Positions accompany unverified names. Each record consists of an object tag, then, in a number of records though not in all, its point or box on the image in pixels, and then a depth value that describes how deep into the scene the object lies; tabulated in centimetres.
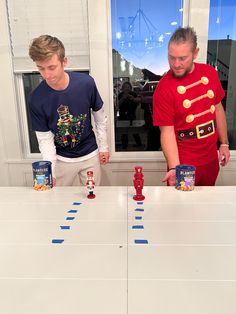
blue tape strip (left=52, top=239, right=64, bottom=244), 90
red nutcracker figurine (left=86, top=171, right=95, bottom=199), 127
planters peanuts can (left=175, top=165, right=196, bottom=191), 130
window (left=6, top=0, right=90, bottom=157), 215
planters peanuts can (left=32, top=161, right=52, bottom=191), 135
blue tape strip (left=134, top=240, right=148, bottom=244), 90
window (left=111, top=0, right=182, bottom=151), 223
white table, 65
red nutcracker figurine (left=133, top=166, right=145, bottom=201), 123
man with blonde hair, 141
